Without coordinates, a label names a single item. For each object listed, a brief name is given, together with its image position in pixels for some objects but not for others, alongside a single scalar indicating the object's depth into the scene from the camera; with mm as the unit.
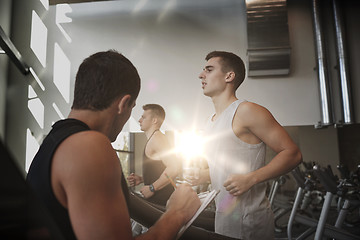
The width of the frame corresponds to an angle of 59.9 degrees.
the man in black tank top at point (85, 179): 691
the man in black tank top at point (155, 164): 2779
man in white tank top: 1429
